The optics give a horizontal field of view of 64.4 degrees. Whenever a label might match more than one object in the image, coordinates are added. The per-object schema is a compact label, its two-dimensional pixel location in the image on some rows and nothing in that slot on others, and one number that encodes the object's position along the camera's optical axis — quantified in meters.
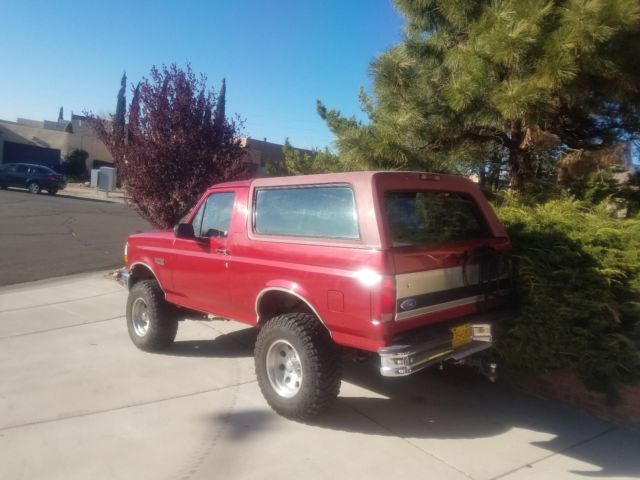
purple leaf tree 8.36
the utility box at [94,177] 30.72
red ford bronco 3.29
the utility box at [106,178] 27.52
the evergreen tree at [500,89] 4.51
